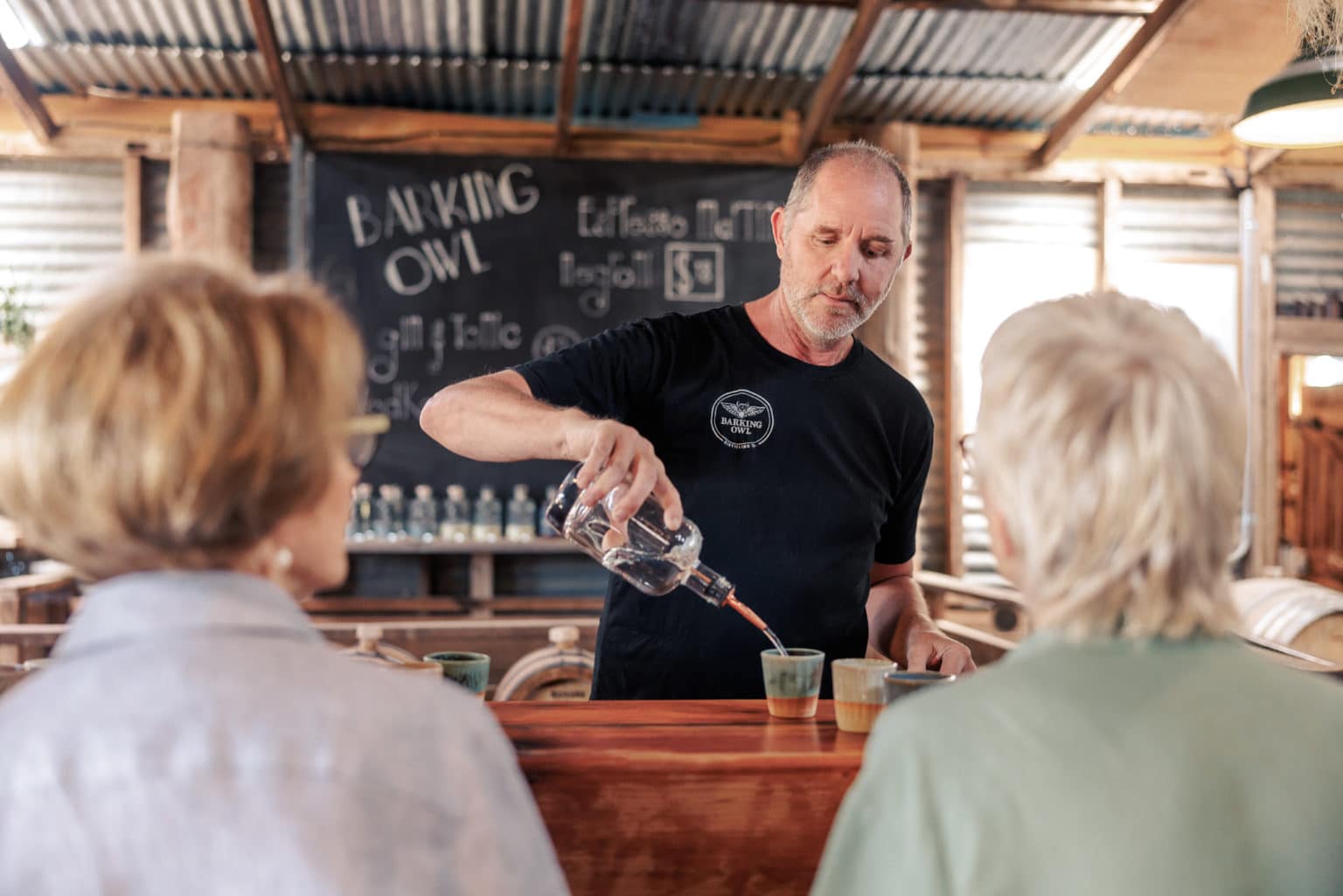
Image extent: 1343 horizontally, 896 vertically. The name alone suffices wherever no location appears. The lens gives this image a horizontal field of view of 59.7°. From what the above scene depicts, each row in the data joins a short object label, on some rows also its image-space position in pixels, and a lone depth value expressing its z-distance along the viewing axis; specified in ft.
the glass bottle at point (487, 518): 18.63
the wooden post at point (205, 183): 18.19
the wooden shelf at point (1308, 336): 21.63
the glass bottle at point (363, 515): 18.40
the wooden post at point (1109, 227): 21.26
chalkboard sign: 18.84
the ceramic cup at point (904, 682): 4.99
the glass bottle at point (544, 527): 18.99
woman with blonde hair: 2.47
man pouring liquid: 7.02
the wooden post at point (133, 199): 19.42
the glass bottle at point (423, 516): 18.43
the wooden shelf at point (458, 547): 17.84
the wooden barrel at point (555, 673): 11.93
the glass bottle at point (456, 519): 18.61
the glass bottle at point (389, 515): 18.40
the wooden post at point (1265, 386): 21.21
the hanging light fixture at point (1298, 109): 11.95
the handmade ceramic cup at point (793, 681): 5.50
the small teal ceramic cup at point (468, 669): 5.57
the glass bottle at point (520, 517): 18.67
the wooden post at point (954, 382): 20.39
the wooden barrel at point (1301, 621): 14.82
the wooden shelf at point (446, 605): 18.94
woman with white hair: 2.81
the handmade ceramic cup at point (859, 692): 5.22
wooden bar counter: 4.75
